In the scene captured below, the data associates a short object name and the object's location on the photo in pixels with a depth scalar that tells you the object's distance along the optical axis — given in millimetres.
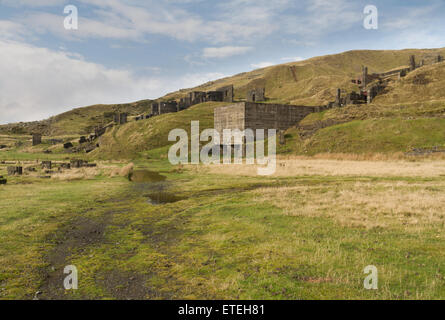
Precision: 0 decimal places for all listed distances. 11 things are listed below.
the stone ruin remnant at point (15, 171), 39438
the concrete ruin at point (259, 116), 73750
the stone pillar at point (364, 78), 101656
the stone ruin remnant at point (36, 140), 122438
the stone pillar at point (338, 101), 77188
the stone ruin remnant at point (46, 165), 46750
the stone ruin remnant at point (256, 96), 107438
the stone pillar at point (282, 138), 61656
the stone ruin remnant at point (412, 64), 96238
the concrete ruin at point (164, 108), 117375
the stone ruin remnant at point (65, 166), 48288
